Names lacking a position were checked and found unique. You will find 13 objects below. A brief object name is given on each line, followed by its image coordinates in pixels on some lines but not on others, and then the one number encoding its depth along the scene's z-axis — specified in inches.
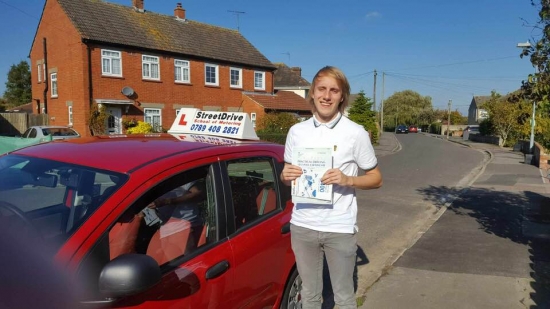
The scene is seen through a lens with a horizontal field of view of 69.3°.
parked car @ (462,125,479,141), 1812.7
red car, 69.3
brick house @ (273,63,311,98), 1562.5
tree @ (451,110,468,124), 2940.5
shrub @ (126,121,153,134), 644.1
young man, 94.8
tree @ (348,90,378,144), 1205.9
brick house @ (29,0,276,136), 811.4
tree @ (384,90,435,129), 3373.5
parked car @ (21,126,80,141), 703.7
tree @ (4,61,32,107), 2350.9
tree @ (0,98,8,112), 1920.3
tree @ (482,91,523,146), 1205.7
